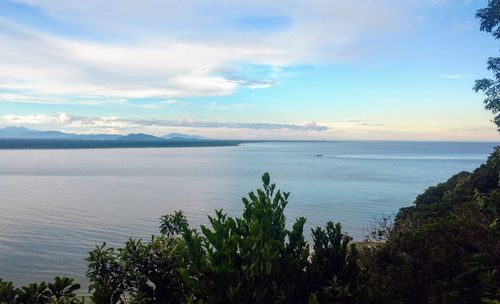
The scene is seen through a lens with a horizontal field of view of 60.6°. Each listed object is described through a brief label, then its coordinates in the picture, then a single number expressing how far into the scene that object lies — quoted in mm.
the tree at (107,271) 10531
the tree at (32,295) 9094
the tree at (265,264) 8195
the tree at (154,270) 10383
